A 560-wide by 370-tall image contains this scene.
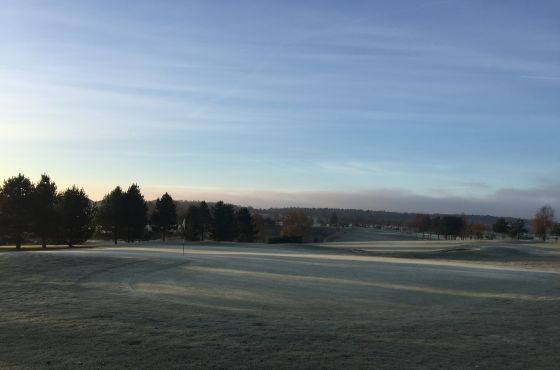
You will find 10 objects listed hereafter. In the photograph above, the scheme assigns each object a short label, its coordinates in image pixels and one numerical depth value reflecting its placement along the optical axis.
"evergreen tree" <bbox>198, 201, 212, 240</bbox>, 92.31
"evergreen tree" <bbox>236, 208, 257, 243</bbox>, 96.83
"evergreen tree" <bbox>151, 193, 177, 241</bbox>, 84.06
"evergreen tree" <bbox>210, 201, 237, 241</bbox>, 89.19
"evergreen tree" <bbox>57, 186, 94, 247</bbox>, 67.00
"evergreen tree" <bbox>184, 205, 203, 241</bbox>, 90.81
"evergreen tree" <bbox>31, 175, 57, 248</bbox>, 64.81
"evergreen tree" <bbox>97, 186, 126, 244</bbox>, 74.25
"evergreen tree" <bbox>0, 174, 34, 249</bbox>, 63.72
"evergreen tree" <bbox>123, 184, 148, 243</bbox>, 75.56
